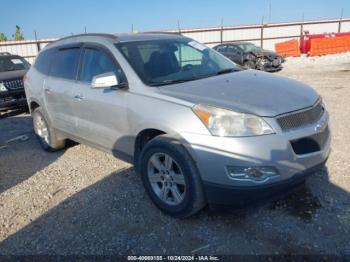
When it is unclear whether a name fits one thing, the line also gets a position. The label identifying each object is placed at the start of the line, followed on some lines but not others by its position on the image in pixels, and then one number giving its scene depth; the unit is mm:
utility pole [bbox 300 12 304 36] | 27328
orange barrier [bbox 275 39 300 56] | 23141
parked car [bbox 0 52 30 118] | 9172
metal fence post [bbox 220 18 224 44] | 26891
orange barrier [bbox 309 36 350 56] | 21875
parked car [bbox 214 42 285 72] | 16297
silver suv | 2965
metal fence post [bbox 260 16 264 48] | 26953
